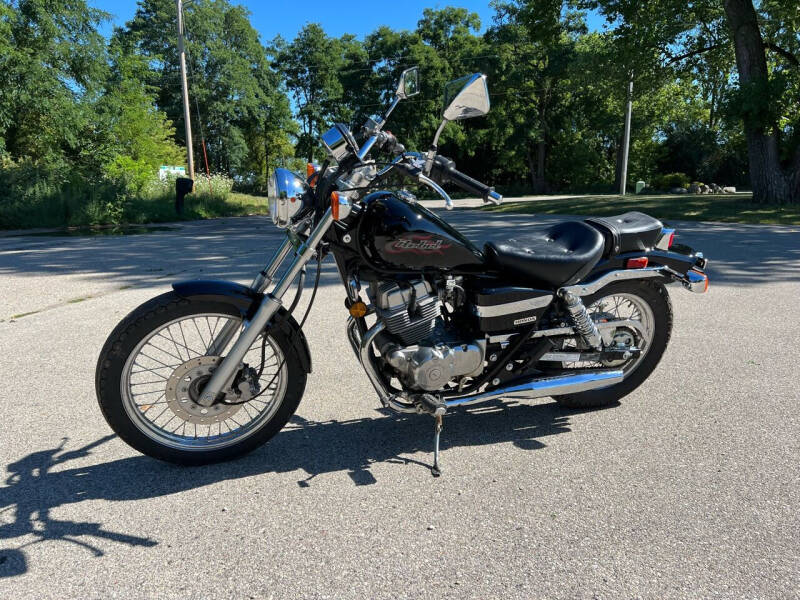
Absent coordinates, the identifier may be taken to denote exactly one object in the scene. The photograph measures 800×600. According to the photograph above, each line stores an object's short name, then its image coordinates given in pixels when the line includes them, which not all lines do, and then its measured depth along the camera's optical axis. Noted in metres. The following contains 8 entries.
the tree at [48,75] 17.00
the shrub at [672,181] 36.75
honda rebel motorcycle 2.67
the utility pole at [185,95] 20.57
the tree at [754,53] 15.66
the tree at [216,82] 42.59
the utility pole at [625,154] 26.15
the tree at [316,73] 45.91
